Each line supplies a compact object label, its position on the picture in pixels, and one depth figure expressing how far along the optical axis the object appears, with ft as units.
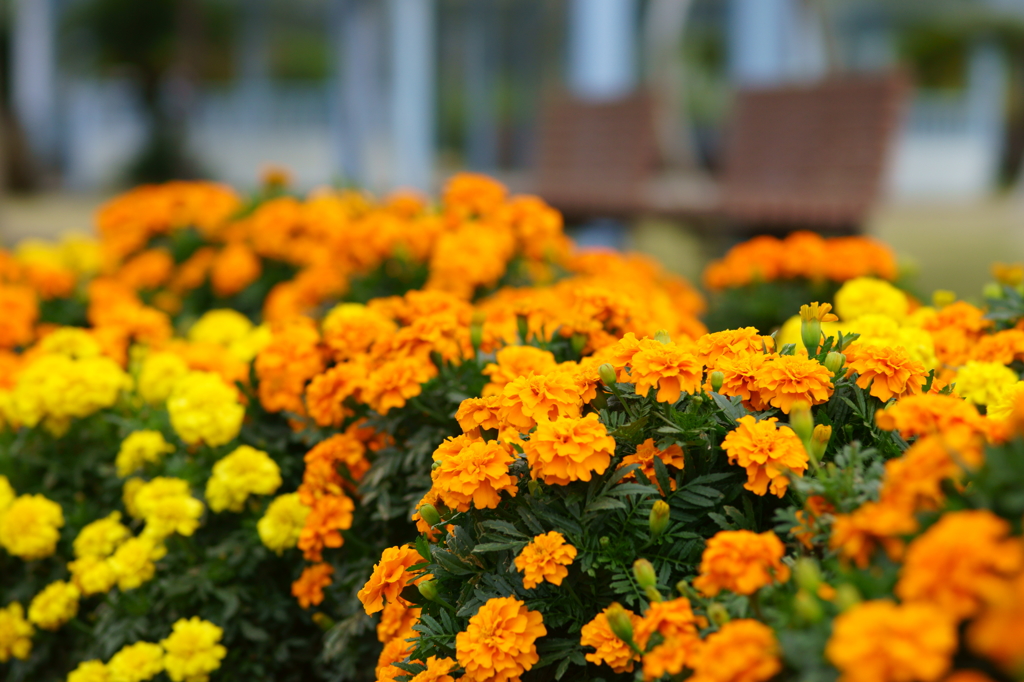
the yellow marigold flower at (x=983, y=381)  4.78
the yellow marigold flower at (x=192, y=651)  4.91
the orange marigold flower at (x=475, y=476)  4.35
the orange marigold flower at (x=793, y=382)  4.42
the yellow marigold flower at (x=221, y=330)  6.43
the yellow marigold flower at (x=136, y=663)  4.91
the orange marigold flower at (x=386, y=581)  4.49
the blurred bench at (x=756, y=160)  12.71
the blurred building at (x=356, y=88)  22.22
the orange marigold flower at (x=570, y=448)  4.30
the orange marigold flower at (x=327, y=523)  4.96
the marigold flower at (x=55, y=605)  5.17
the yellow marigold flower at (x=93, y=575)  5.11
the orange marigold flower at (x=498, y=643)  4.24
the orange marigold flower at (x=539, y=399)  4.45
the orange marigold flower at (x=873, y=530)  3.86
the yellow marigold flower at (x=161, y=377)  5.57
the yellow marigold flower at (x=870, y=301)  5.45
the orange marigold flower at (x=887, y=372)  4.47
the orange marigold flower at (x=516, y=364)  4.88
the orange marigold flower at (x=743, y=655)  3.87
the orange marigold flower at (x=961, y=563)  3.69
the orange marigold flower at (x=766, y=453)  4.27
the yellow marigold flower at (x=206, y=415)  5.20
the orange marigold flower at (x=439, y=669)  4.33
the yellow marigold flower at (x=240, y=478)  5.10
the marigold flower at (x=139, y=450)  5.27
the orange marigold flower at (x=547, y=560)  4.29
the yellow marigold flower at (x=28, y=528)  5.22
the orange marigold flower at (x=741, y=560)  4.02
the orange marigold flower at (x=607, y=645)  4.23
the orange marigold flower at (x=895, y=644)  3.68
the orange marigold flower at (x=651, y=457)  4.43
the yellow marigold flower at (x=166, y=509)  5.07
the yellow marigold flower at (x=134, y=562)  5.08
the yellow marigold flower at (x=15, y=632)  5.25
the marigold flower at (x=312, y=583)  5.04
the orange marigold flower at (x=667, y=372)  4.42
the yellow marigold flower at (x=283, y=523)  5.04
